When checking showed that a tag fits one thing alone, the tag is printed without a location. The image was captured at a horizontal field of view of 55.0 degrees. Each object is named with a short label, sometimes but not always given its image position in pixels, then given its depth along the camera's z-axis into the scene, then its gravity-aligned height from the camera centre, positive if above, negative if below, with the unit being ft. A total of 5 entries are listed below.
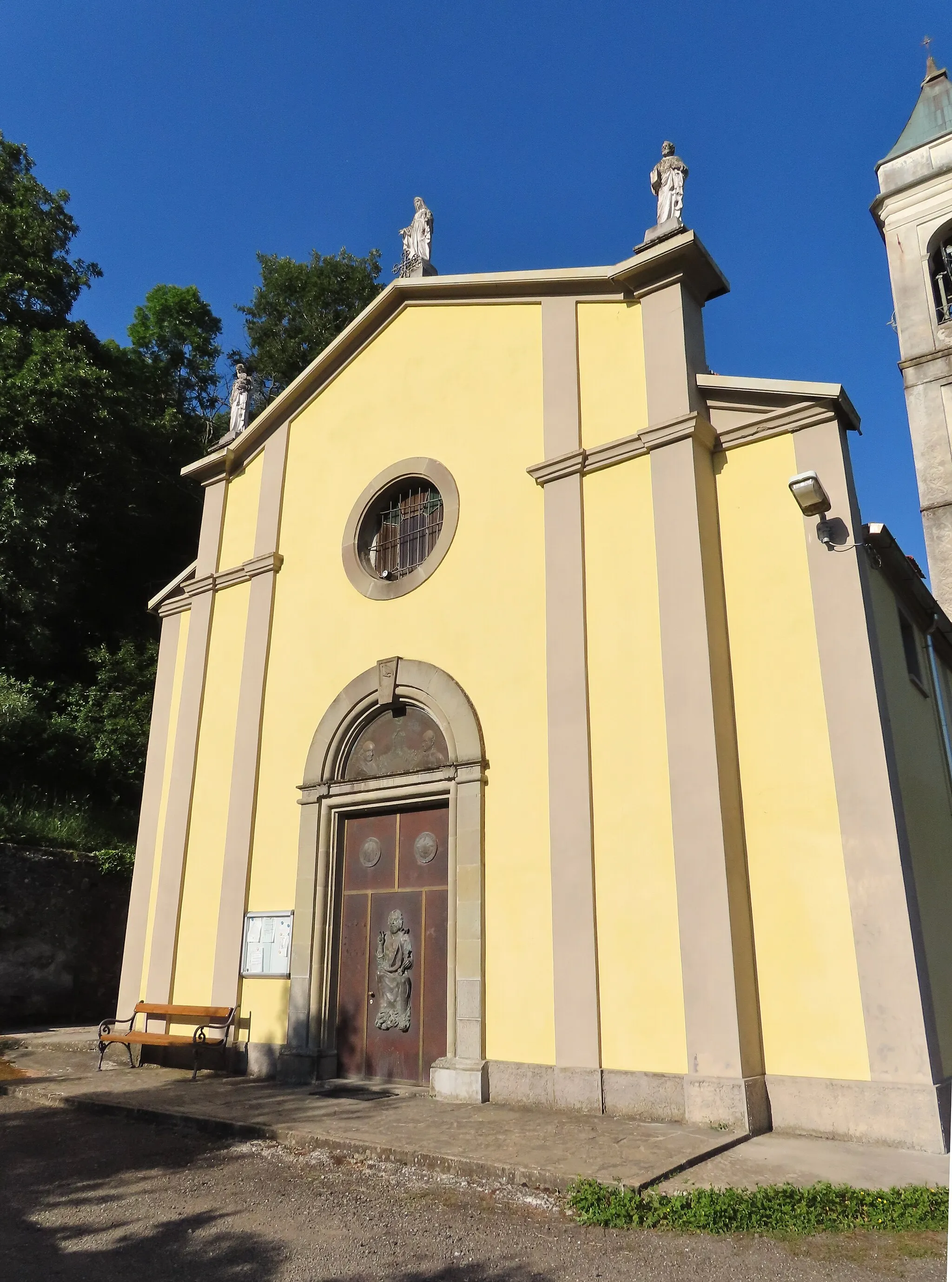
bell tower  70.69 +55.16
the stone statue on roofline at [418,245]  42.55 +32.40
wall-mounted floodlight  25.21 +12.70
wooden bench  34.09 -2.04
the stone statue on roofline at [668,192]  32.96 +27.24
